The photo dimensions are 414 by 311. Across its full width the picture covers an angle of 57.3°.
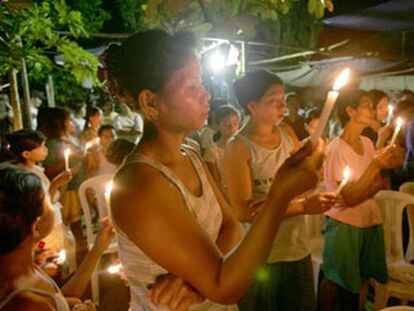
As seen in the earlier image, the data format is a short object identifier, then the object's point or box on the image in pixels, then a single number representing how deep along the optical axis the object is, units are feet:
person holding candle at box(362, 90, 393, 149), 12.83
